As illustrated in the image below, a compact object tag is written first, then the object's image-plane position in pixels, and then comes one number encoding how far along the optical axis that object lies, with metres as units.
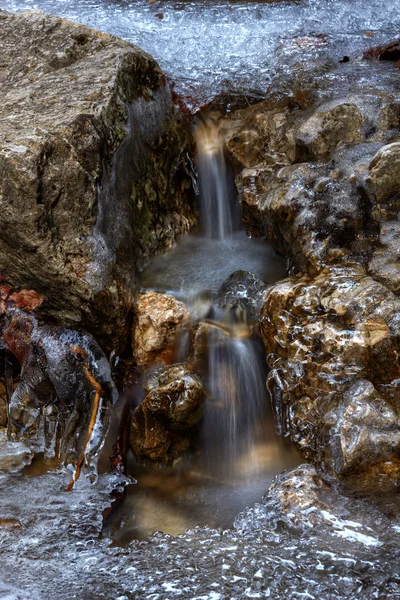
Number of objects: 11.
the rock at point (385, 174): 3.13
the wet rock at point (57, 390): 3.15
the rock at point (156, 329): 3.29
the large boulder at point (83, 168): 2.89
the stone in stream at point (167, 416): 3.04
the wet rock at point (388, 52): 4.60
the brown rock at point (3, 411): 3.44
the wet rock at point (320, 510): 2.30
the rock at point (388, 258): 2.96
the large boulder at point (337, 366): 2.65
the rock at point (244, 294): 3.23
